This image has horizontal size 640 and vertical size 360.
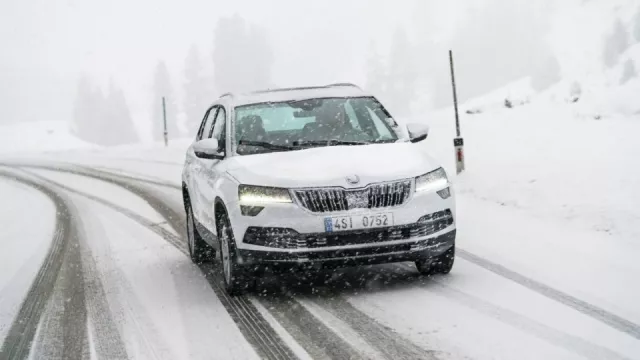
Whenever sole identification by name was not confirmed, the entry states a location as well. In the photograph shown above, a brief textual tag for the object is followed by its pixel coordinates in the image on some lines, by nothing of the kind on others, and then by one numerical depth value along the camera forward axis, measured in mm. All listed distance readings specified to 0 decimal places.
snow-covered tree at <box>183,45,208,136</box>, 101500
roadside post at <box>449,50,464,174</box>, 13375
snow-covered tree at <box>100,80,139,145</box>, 132250
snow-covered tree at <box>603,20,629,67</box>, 96312
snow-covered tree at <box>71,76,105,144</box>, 140875
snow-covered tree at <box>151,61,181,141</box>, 110375
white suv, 6129
